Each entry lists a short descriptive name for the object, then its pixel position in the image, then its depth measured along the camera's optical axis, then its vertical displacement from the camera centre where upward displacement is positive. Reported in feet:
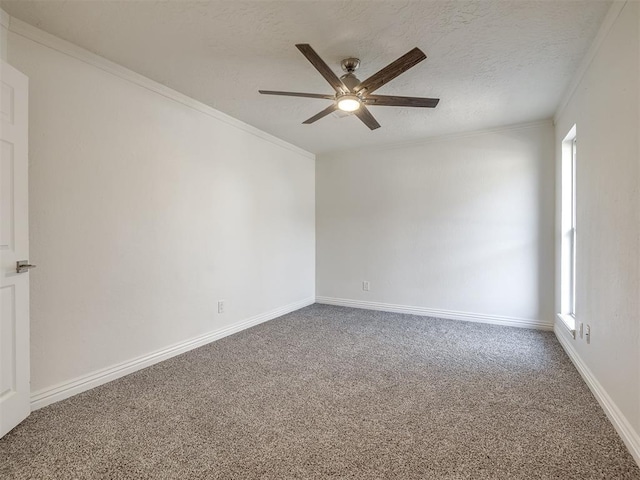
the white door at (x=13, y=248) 5.61 -0.21
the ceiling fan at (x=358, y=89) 6.26 +3.30
